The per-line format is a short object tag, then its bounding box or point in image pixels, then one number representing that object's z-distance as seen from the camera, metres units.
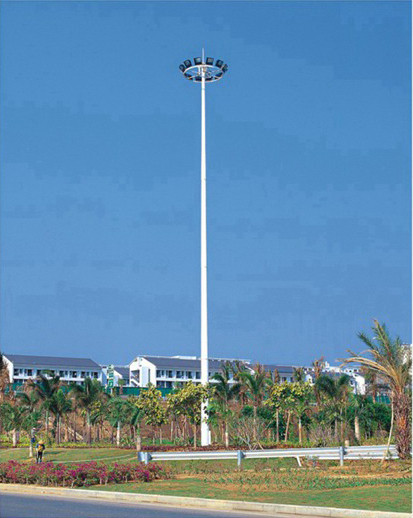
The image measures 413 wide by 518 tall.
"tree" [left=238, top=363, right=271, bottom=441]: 48.19
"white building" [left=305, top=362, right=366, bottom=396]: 115.38
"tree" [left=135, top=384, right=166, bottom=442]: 48.97
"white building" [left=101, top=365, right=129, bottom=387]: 111.04
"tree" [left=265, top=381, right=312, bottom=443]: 50.56
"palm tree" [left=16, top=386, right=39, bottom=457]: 57.44
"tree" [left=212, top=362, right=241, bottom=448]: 45.69
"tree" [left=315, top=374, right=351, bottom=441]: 48.38
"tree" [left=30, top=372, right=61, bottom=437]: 57.05
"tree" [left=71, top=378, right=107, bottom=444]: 56.28
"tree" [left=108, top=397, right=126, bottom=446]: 57.00
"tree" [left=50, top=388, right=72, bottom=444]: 55.41
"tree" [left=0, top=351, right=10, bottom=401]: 64.00
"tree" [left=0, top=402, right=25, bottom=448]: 50.59
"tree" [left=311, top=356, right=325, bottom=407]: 51.81
